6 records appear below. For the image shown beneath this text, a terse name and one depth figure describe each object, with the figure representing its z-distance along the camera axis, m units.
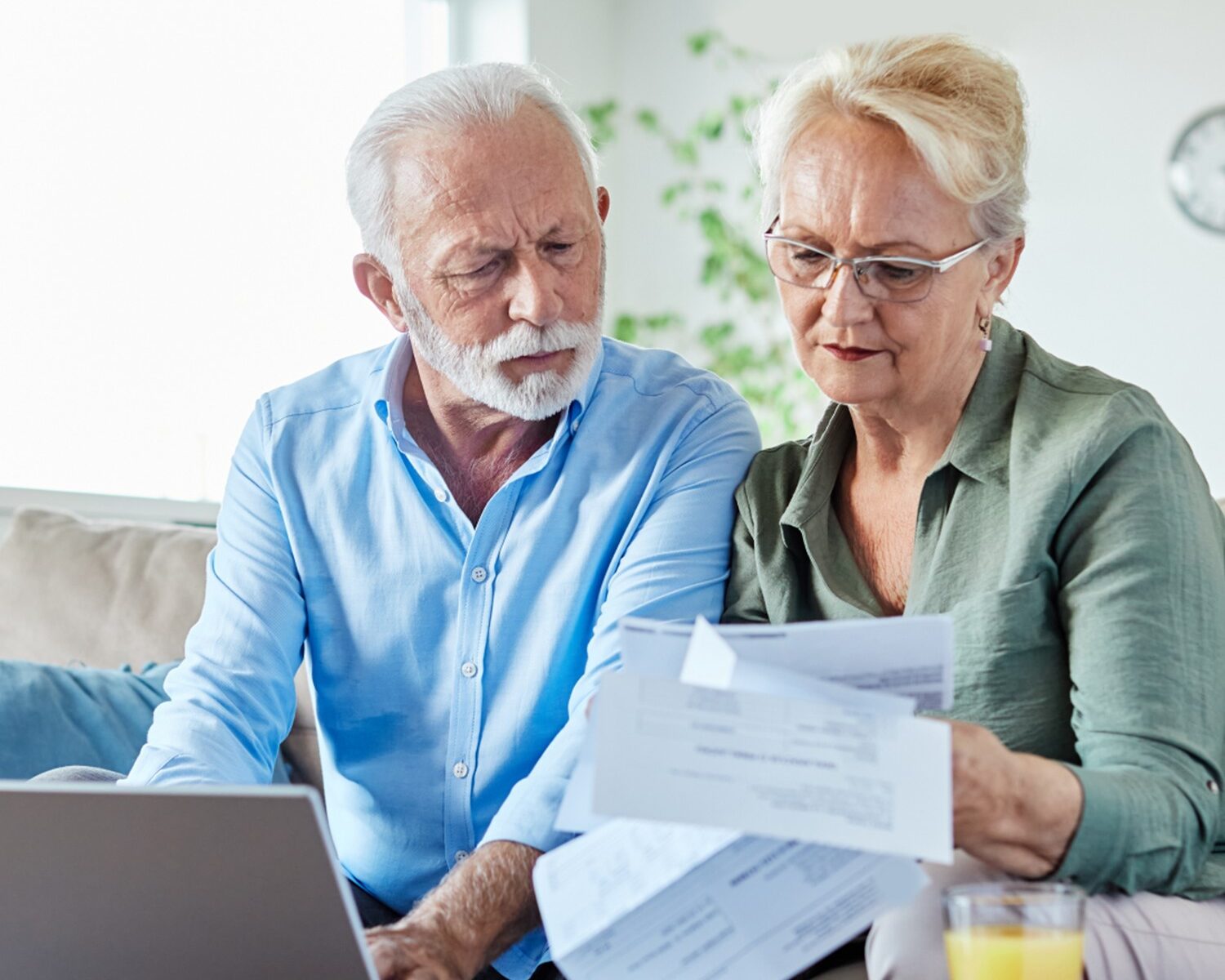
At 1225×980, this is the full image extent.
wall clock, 4.16
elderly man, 1.65
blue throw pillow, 2.08
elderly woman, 1.12
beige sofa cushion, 2.41
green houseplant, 4.75
